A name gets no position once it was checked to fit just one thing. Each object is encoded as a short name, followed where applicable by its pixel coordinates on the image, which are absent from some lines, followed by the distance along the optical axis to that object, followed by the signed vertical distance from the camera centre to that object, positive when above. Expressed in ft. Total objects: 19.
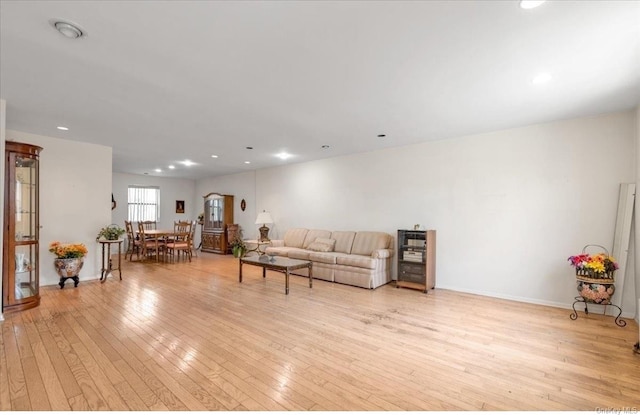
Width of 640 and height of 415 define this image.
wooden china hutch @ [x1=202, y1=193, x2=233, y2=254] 29.09 -3.34
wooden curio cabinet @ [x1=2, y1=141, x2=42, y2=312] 11.67 -2.09
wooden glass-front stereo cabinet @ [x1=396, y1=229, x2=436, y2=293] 15.69 -3.28
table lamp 24.02 -2.22
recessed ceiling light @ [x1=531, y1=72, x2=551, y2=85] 8.75 +4.02
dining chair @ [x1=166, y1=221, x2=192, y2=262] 24.55 -4.82
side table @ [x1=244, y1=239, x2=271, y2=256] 21.94 -4.51
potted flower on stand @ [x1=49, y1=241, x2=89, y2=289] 15.30 -4.16
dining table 24.42 -4.20
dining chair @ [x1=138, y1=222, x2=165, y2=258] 24.50 -4.90
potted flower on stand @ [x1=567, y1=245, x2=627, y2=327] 10.85 -2.59
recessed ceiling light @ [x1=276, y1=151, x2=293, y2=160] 20.58 +2.80
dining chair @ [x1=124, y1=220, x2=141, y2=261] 25.58 -5.07
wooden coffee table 14.93 -3.90
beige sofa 16.26 -3.68
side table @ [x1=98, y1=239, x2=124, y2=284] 16.83 -4.73
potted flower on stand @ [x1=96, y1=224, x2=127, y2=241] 16.72 -2.87
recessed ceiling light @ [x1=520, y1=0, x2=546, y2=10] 5.67 +4.06
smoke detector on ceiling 6.36 +3.48
